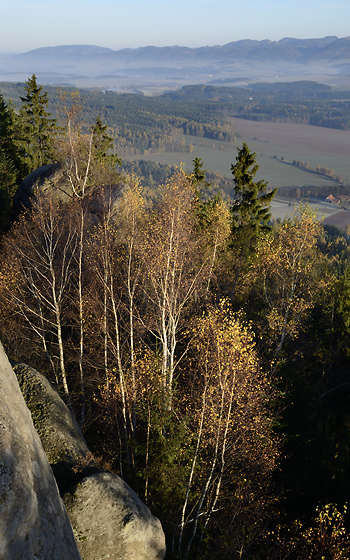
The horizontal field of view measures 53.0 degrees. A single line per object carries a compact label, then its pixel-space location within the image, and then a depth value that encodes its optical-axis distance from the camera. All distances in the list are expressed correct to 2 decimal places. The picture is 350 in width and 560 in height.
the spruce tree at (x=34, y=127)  48.91
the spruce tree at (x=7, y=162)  41.44
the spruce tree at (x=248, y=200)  39.25
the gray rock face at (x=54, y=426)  13.26
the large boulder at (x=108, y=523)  11.47
